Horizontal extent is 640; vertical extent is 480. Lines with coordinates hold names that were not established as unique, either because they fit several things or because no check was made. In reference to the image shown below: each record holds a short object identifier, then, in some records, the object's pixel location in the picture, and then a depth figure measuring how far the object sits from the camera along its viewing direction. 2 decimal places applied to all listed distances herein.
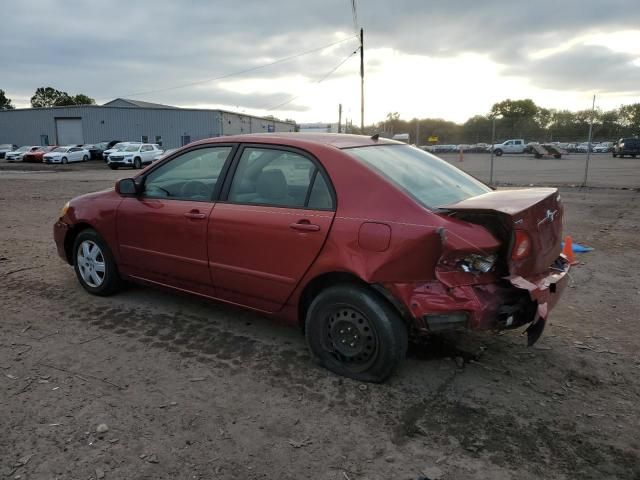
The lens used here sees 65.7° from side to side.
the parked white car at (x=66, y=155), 36.57
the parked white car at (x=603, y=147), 47.91
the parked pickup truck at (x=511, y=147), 44.34
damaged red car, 2.85
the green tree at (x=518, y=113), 42.28
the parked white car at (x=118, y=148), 32.05
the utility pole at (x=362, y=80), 27.97
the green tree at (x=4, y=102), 88.19
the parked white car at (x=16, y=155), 39.67
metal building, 51.56
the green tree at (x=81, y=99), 92.06
